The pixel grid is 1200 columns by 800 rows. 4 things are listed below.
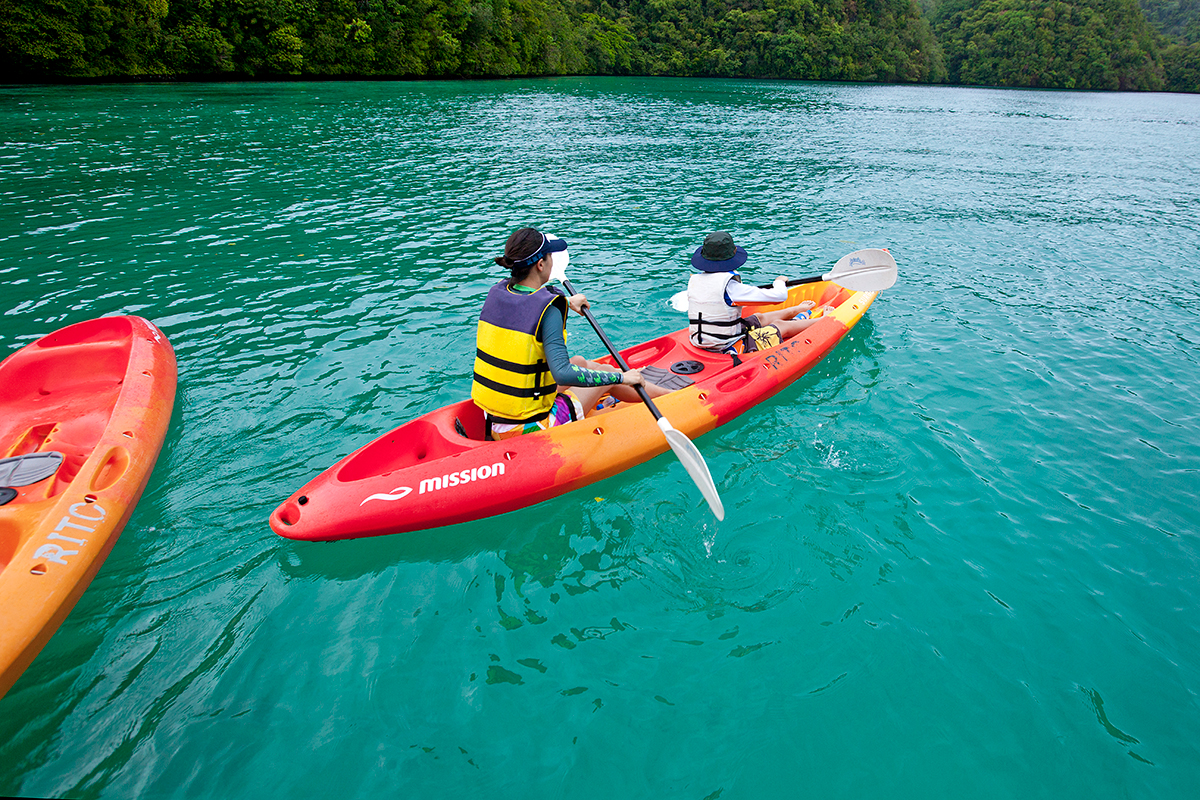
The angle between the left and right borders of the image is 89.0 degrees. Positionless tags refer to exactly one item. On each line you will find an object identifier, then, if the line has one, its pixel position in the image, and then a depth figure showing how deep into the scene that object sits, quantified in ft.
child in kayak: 19.33
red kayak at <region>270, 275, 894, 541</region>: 14.12
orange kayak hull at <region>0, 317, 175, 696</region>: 11.53
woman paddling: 14.14
